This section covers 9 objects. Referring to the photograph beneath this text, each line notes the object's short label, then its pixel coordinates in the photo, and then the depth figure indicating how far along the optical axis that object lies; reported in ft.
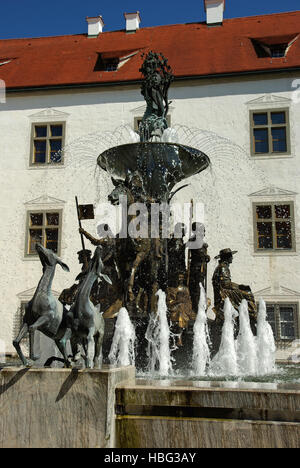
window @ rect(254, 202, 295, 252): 57.57
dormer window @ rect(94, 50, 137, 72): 68.74
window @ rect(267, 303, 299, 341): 54.80
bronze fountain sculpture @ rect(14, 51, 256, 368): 26.09
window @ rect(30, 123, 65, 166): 64.69
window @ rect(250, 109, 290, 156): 60.64
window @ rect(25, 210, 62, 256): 61.77
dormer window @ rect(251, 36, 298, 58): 65.06
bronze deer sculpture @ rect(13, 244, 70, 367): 13.93
